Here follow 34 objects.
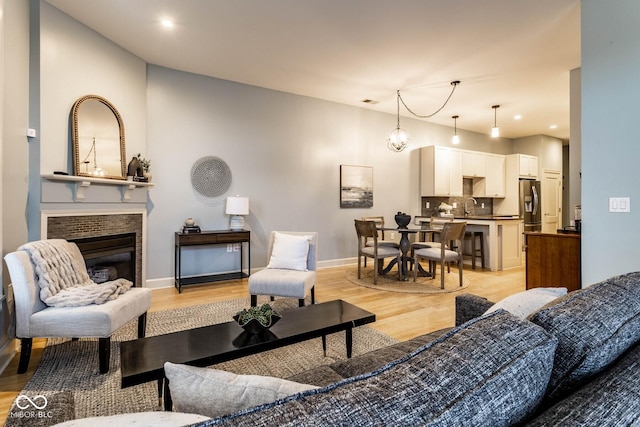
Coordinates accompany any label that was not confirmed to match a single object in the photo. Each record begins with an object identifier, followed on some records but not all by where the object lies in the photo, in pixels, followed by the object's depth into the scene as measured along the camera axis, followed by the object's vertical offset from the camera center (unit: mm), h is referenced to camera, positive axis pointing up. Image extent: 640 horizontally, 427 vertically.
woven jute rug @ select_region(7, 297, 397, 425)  1867 -1065
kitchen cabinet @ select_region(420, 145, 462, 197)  6539 +833
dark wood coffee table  1513 -714
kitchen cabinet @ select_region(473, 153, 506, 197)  7289 +750
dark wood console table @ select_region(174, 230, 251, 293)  4178 -392
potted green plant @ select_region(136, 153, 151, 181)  3929 +574
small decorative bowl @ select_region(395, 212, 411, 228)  4836 -115
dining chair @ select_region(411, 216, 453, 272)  5012 -273
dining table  4781 -667
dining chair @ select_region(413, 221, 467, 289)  4434 -551
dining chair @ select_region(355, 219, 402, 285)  4523 -542
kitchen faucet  7445 +51
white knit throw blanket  2209 -493
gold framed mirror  3287 +786
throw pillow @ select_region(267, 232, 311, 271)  3377 -425
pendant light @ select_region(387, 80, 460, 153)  4943 +1141
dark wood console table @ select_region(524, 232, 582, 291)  3139 -488
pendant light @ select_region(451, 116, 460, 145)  6590 +1898
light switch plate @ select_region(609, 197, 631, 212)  2433 +61
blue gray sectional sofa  482 -289
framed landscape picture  5883 +478
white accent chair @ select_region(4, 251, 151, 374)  2094 -685
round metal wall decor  4543 +514
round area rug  4219 -992
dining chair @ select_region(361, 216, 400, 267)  5738 -191
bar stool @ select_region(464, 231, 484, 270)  5684 -601
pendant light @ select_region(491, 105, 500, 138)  5281 +1873
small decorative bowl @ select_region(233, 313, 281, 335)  1864 -656
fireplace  3124 -267
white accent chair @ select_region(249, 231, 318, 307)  3049 -603
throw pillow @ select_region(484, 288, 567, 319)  1277 -359
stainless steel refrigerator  7191 +203
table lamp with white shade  4426 +86
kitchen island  5535 -475
